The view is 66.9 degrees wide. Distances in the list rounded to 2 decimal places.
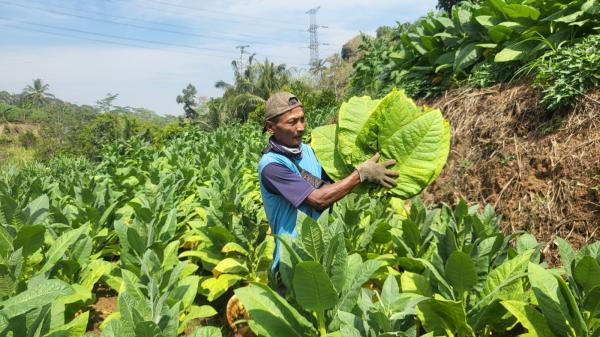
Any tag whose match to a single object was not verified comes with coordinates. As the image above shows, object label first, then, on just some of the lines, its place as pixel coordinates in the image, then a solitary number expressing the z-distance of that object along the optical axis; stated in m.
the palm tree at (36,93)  88.69
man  2.12
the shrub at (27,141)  57.76
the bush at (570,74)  3.59
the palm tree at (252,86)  32.09
